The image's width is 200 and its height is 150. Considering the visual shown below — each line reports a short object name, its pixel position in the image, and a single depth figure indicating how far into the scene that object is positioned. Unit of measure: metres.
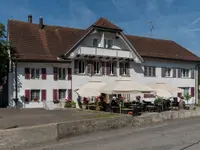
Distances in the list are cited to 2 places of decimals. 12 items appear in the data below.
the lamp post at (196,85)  39.53
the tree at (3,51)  26.25
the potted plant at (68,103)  27.31
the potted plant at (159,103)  23.77
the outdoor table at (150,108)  23.49
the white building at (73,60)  27.47
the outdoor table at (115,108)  21.71
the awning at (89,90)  25.24
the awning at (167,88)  27.69
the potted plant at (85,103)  27.02
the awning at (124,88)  21.77
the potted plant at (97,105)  23.65
